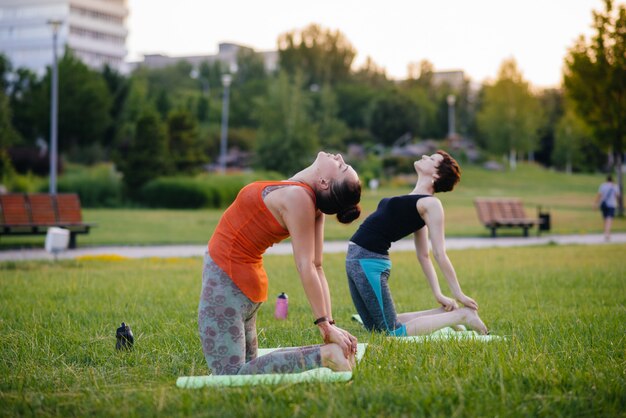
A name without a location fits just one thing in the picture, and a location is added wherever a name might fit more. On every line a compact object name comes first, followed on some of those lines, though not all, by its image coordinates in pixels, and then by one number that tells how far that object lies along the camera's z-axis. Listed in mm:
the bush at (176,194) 34500
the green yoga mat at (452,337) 6141
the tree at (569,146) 71794
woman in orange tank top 4684
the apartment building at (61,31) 116938
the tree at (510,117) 69250
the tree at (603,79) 33312
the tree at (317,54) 94562
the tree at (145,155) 37375
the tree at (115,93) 59656
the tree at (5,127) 37062
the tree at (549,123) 80338
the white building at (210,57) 172250
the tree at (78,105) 54500
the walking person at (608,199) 22453
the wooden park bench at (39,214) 17953
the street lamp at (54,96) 25516
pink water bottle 7906
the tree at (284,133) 45531
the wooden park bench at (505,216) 24047
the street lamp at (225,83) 44931
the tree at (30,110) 54094
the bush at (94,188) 35000
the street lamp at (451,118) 71000
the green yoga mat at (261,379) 4555
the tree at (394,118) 73125
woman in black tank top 6930
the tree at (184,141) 45875
